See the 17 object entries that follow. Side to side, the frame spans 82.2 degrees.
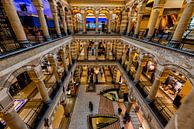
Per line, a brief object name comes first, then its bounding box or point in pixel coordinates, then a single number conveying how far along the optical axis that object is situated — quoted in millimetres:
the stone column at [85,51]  16525
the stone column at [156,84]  6684
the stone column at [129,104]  11008
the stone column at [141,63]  8928
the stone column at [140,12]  9606
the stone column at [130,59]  11708
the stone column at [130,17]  12586
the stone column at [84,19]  15820
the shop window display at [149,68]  12709
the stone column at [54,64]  8625
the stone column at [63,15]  12508
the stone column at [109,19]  16192
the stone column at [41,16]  7179
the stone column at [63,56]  11401
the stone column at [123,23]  15435
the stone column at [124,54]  14208
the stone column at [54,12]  9484
